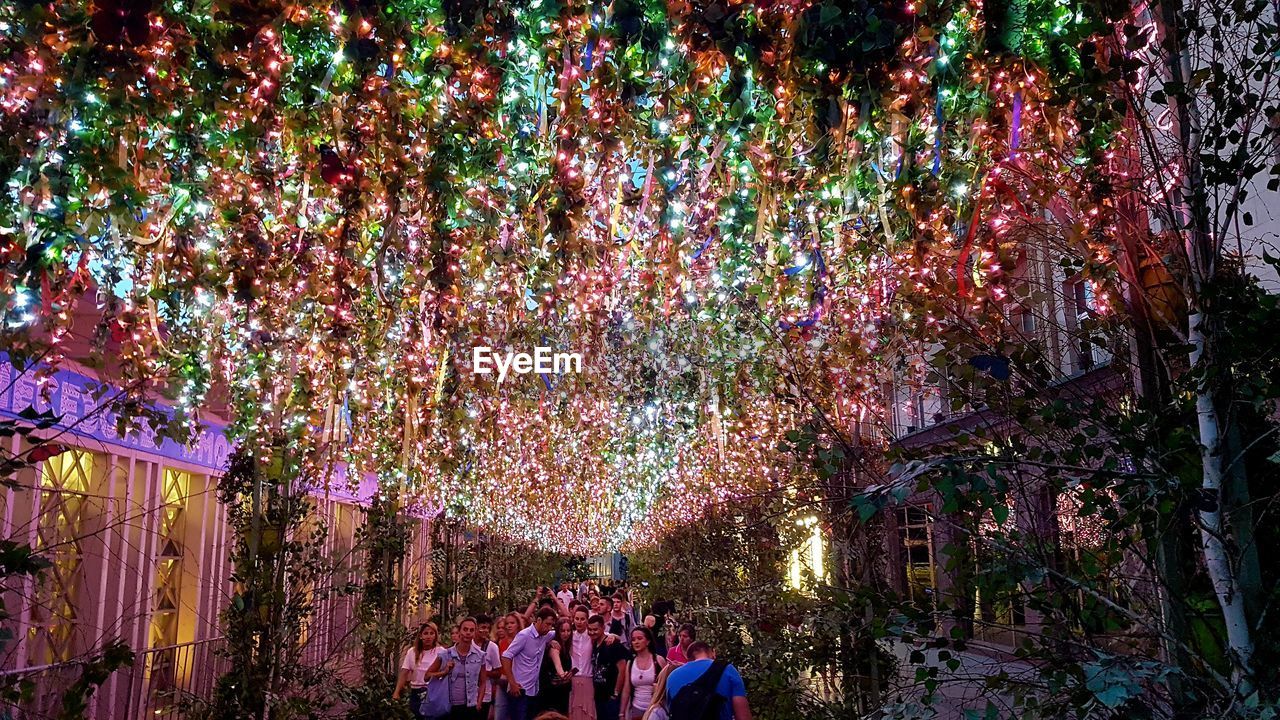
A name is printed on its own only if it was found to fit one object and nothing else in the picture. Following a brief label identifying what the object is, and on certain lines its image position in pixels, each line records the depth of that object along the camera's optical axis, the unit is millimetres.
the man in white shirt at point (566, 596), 17828
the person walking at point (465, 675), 8609
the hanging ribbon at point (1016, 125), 3566
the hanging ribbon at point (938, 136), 3165
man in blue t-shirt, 5539
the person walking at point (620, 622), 13665
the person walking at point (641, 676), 7879
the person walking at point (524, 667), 8836
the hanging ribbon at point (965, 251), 3475
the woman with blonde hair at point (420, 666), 8688
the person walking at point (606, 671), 9609
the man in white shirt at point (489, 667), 9039
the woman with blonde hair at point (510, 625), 10531
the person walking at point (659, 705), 6078
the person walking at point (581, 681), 9188
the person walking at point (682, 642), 8586
